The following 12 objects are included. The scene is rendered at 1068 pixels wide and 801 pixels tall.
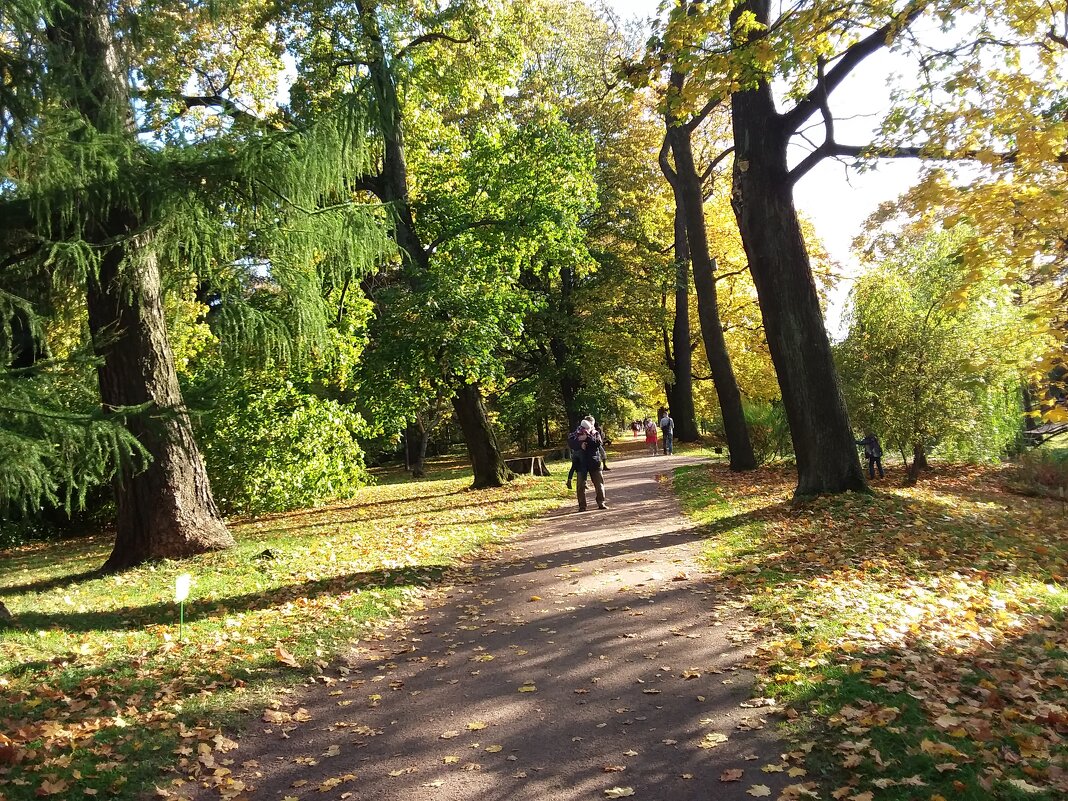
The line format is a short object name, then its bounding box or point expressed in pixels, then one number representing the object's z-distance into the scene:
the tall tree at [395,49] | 16.38
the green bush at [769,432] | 20.25
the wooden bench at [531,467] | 22.20
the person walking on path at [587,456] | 13.62
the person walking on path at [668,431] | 28.64
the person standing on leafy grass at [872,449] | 16.08
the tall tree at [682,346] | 29.55
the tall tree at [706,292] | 19.52
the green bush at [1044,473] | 15.91
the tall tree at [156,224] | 7.81
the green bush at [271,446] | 14.66
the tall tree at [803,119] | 8.97
